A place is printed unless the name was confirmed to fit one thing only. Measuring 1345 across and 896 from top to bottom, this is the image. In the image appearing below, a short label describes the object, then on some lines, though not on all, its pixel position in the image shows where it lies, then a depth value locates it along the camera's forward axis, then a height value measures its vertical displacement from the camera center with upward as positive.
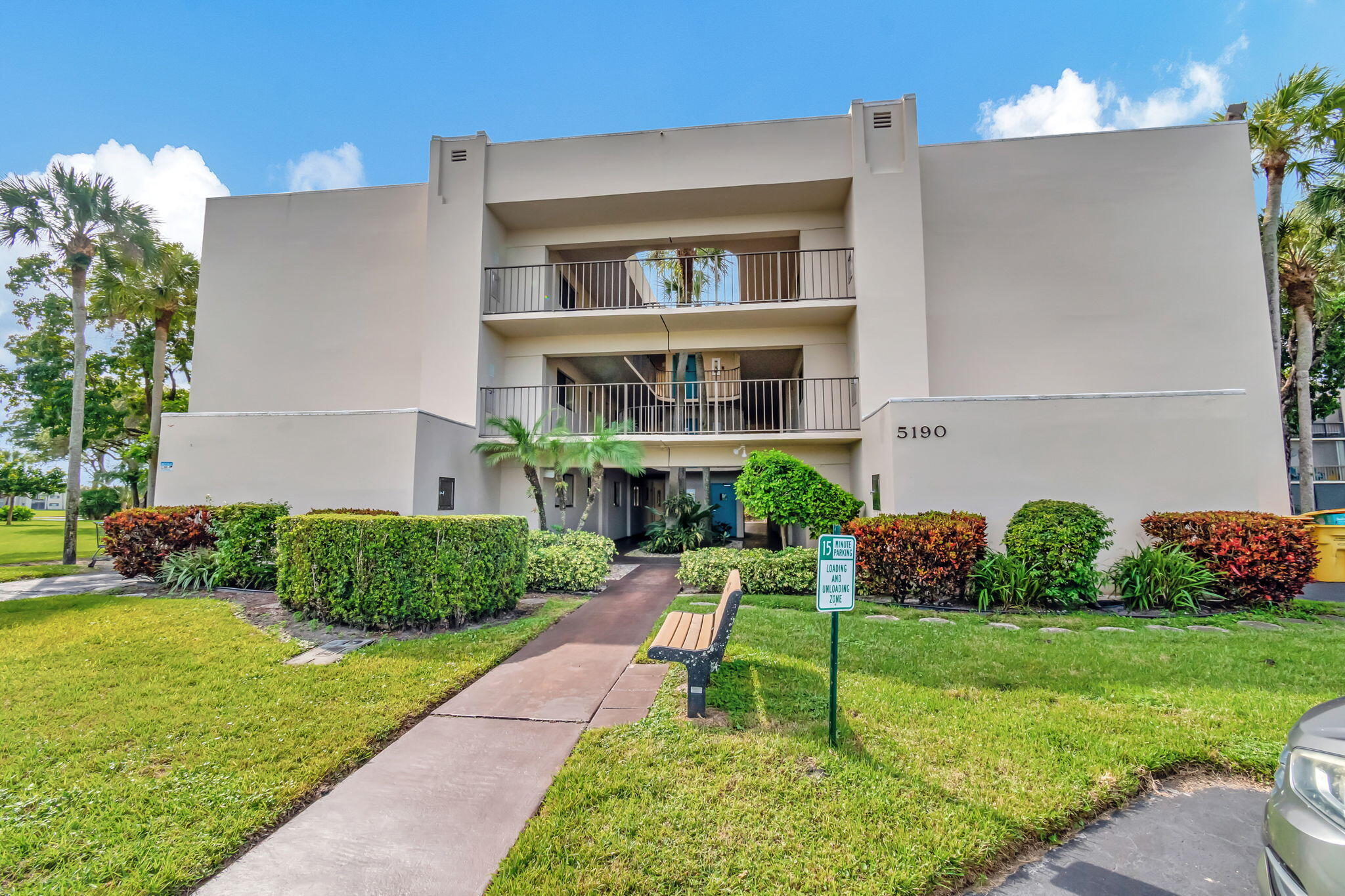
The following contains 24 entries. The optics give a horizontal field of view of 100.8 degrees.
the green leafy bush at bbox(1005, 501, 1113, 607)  7.38 -0.68
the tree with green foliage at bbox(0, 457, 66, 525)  24.62 +0.86
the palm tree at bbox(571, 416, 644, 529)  10.74 +0.92
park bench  3.70 -1.02
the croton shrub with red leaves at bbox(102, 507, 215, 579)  8.67 -0.59
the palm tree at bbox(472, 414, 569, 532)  10.77 +1.06
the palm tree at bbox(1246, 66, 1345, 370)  11.73 +7.92
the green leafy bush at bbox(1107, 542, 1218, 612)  7.28 -1.09
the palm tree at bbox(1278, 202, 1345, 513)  12.65 +5.24
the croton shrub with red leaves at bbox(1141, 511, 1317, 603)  7.13 -0.73
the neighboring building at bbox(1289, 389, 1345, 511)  17.67 +1.35
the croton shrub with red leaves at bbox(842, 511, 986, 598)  7.49 -0.74
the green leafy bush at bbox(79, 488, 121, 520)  25.23 -0.11
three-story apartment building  8.79 +4.04
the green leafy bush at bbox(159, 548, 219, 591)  8.23 -1.06
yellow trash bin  8.62 -0.82
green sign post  3.28 -0.47
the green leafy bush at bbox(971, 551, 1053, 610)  7.36 -1.16
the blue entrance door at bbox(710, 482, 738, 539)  19.59 -0.36
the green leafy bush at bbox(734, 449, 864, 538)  8.70 +0.08
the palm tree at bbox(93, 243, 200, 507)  13.79 +5.67
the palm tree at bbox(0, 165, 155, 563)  11.73 +6.02
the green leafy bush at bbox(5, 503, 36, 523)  28.73 -0.73
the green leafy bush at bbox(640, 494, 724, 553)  13.27 -0.69
